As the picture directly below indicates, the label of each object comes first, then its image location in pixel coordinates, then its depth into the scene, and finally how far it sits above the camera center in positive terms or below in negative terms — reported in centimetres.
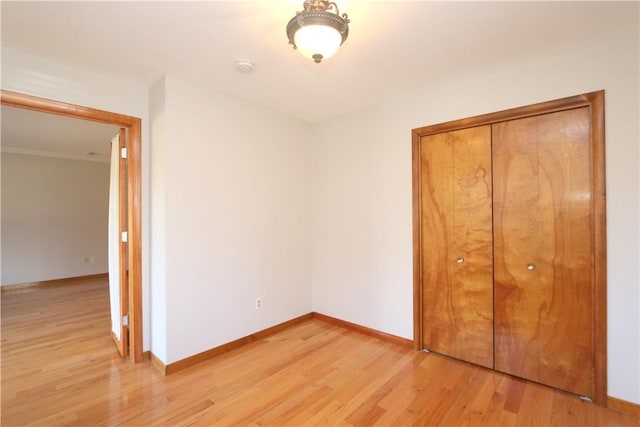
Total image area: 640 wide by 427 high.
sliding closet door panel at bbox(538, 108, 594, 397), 203 -29
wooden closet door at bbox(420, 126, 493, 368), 245 -29
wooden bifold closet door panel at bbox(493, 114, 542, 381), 223 -28
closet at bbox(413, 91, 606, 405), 202 -24
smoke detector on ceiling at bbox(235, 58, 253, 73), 219 +114
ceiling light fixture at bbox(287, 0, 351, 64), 144 +94
